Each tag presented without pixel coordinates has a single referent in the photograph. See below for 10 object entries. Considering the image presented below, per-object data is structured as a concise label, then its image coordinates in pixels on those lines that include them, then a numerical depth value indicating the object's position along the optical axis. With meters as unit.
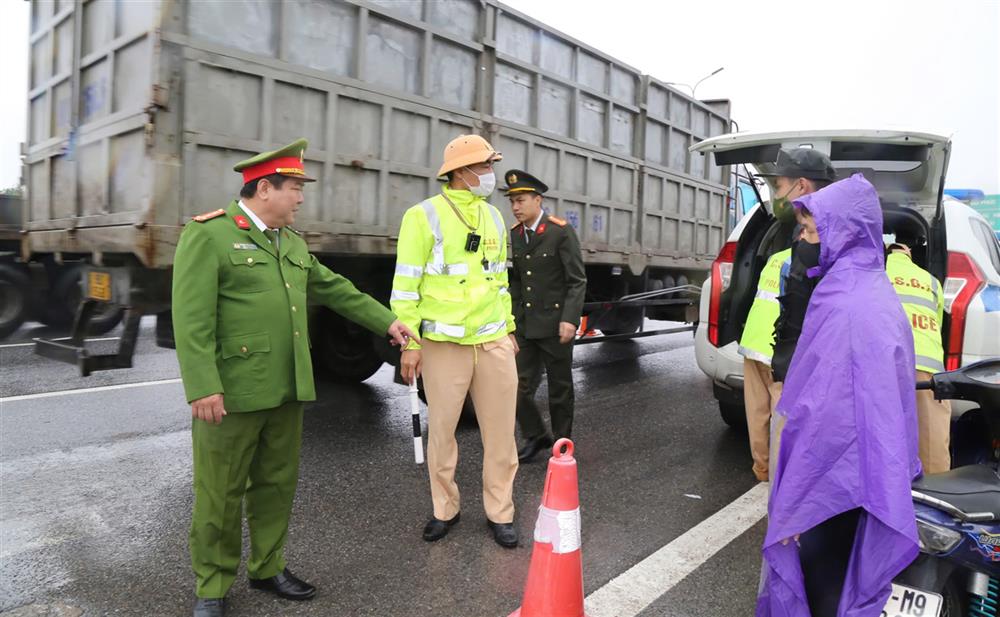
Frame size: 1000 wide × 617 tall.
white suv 3.68
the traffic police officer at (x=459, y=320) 3.38
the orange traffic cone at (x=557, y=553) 2.38
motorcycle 1.93
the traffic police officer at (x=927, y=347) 3.33
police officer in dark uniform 4.62
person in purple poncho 1.91
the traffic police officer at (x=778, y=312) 2.80
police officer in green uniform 2.53
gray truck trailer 3.98
